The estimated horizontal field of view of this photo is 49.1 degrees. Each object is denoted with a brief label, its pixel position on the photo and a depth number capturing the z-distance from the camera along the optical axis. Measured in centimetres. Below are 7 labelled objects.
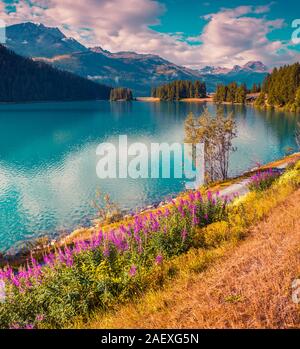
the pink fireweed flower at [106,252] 960
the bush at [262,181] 1938
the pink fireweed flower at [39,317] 758
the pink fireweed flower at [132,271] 844
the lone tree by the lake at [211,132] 3497
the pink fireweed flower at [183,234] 1038
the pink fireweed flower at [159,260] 925
